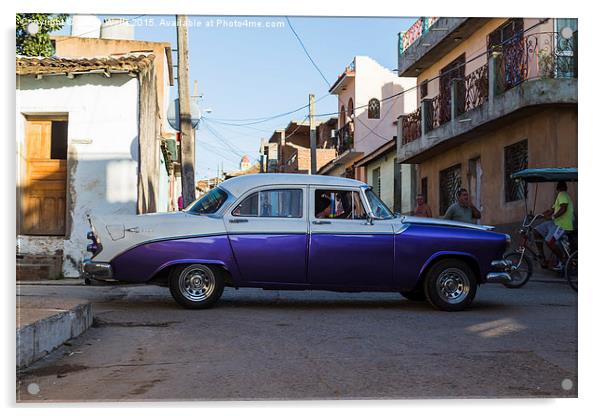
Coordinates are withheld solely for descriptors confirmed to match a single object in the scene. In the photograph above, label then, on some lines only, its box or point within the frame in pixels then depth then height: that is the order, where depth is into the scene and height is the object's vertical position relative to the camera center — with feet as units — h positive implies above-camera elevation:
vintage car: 24.84 -1.10
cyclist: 34.19 -0.55
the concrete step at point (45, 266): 36.38 -2.50
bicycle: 35.88 -2.23
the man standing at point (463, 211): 34.81 +0.04
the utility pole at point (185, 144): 37.60 +3.47
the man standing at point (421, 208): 35.72 +0.18
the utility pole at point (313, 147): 60.34 +5.46
